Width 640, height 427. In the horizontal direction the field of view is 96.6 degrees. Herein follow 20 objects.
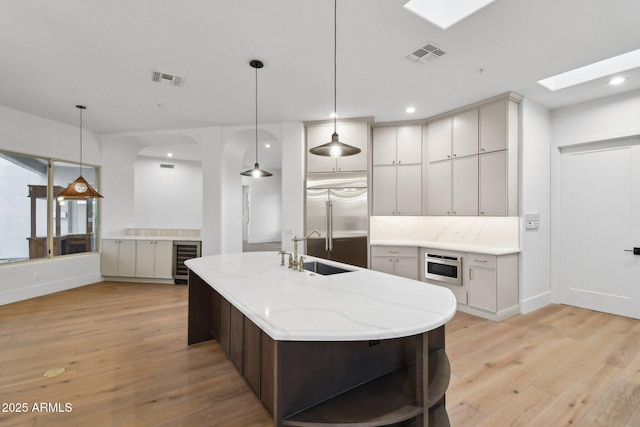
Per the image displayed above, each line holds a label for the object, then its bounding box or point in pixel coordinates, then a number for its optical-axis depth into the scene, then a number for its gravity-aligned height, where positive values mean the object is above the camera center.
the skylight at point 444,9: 2.23 +1.65
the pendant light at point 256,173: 3.44 +0.49
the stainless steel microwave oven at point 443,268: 3.99 -0.80
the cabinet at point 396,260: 4.48 -0.76
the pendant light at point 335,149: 2.19 +0.51
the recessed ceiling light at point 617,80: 3.34 +1.58
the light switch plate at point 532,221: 3.86 -0.11
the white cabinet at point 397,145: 4.79 +1.16
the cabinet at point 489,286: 3.65 -0.97
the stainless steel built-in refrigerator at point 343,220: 4.63 -0.12
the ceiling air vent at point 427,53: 2.71 +1.57
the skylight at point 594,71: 3.11 +1.67
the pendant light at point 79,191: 4.30 +0.33
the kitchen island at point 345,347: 1.25 -0.72
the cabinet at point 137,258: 5.57 -0.92
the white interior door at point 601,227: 3.68 -0.19
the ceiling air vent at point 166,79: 3.28 +1.58
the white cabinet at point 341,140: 4.65 +1.18
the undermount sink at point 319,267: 2.75 -0.54
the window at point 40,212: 4.43 +0.00
